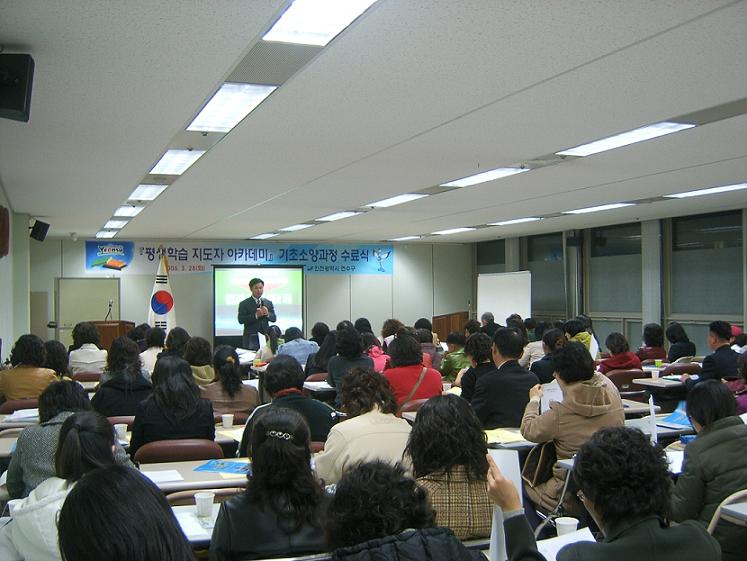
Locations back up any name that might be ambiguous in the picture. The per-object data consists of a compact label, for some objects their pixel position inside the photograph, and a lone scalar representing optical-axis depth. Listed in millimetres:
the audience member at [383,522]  1413
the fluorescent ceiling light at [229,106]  3984
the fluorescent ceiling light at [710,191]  7855
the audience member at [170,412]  4215
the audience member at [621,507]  1898
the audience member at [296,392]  4164
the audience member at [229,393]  5211
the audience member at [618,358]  7664
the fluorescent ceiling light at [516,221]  10932
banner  13570
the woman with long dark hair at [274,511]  2344
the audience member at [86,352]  7250
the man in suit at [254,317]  11234
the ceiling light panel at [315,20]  2836
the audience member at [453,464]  2463
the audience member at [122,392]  5102
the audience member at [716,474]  2982
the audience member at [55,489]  2387
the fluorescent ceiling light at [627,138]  4973
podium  12594
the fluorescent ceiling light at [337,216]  10053
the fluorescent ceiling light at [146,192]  7551
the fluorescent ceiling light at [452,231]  12627
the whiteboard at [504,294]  13258
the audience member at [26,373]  5617
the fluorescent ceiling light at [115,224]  10780
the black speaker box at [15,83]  3125
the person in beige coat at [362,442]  3344
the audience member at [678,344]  8711
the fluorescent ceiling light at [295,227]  11609
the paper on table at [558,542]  2297
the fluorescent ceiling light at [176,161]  5781
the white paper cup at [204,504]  2848
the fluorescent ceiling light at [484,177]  6645
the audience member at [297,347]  8711
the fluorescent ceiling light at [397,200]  8375
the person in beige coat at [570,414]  4035
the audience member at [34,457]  3215
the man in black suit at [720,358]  6531
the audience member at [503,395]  4879
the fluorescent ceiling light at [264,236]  13167
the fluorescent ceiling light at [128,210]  9180
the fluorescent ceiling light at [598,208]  9394
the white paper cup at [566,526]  2447
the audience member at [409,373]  5609
